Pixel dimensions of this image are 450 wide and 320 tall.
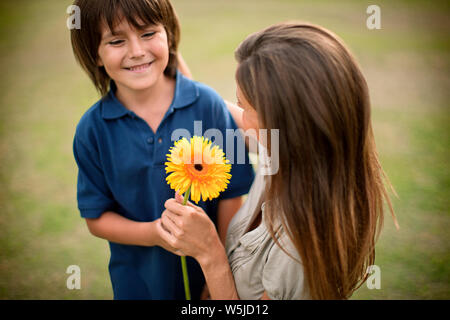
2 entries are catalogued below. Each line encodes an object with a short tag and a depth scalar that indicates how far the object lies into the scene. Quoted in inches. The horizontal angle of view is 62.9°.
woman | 35.5
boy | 47.0
